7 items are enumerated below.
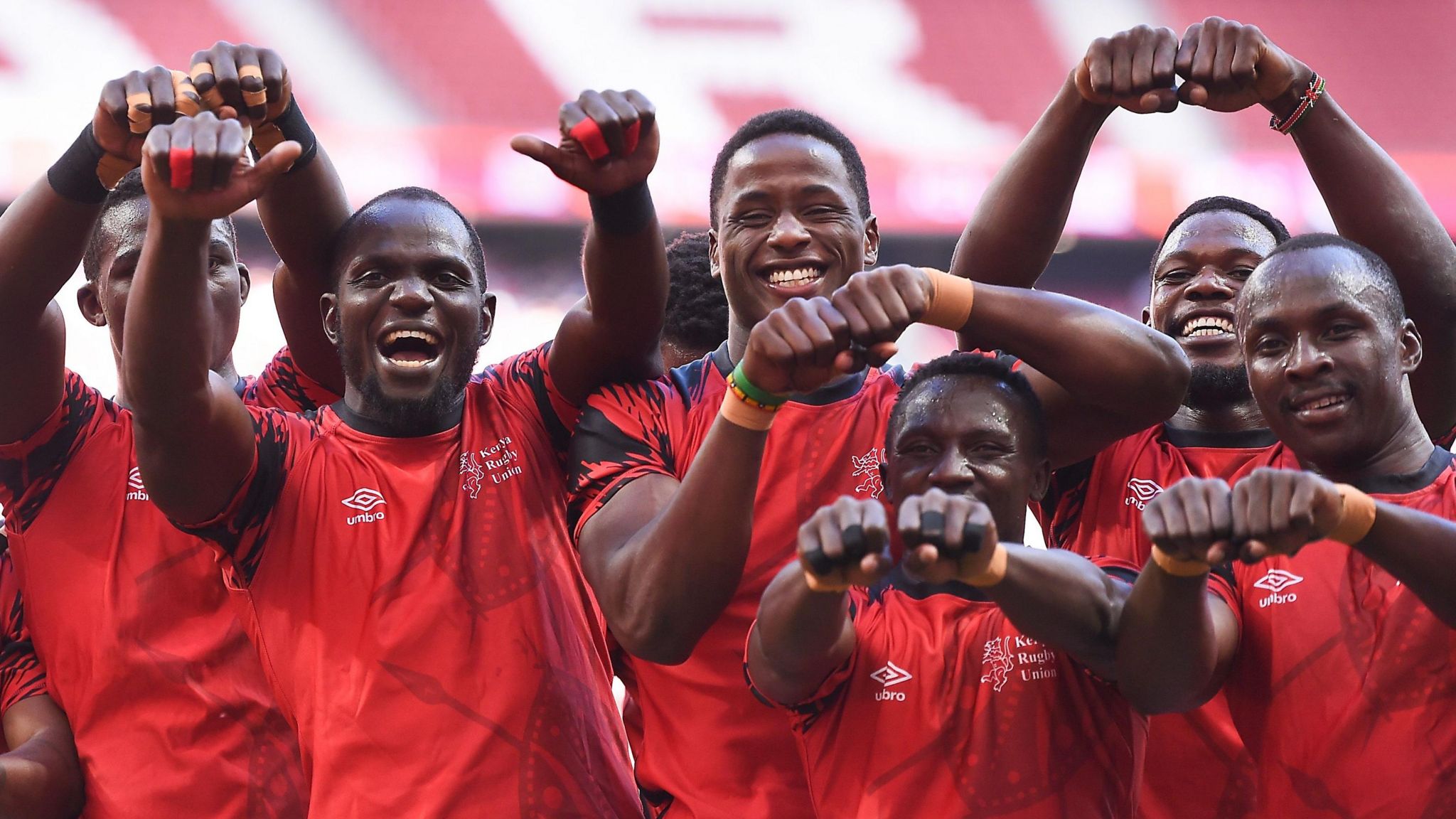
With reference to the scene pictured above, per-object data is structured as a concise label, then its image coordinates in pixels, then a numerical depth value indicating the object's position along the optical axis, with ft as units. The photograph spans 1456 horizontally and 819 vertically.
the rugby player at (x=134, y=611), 24.21
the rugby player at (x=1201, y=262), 21.27
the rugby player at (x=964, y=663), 18.39
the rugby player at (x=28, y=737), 23.85
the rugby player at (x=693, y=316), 31.76
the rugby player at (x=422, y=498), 21.13
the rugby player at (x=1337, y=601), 18.54
